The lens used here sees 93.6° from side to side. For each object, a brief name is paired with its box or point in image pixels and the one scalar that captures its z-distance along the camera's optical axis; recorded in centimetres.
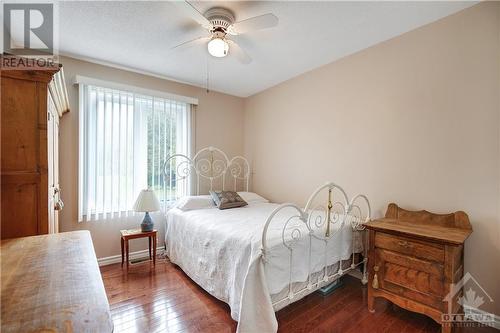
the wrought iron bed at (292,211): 185
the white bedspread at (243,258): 161
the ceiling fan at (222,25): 177
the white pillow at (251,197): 359
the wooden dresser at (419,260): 166
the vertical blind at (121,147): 284
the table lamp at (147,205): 278
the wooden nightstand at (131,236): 272
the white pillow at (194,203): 305
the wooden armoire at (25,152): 138
